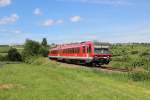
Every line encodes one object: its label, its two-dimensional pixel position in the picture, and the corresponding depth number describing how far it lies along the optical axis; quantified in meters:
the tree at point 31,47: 61.10
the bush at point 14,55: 60.15
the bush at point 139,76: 12.56
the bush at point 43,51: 58.45
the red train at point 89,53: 20.05
